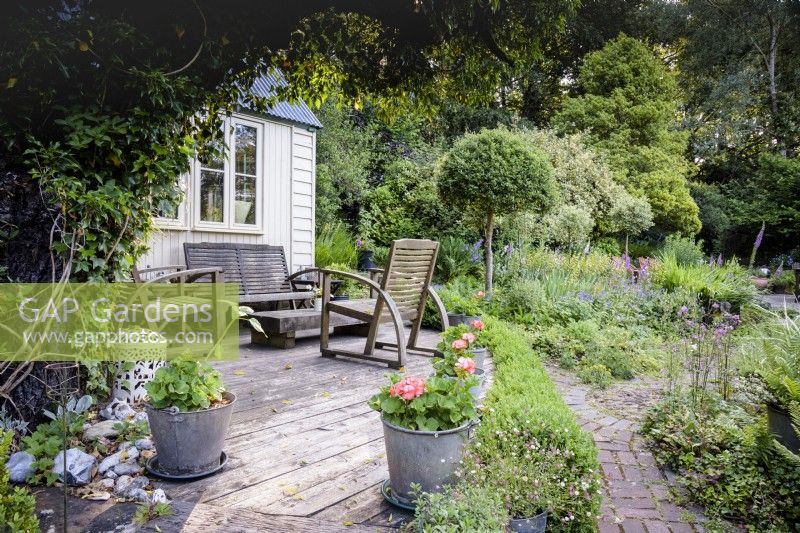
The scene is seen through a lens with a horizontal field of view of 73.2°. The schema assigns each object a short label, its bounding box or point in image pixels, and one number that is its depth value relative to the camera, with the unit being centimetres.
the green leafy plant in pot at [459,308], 618
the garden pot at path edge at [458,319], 614
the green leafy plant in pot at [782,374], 238
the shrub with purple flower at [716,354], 316
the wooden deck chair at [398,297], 431
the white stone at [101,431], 253
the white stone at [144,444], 249
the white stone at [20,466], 221
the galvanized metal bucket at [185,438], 223
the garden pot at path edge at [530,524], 190
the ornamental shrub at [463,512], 165
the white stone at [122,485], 214
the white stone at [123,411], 282
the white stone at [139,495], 209
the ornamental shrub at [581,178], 1200
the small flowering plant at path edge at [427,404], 206
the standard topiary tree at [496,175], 716
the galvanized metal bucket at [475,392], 227
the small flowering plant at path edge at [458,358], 219
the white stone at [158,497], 203
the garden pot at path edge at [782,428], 237
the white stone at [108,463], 228
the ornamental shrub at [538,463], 196
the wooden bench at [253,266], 546
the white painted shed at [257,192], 568
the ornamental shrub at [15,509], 159
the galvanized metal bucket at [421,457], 203
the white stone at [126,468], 229
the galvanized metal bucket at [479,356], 381
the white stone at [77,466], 219
